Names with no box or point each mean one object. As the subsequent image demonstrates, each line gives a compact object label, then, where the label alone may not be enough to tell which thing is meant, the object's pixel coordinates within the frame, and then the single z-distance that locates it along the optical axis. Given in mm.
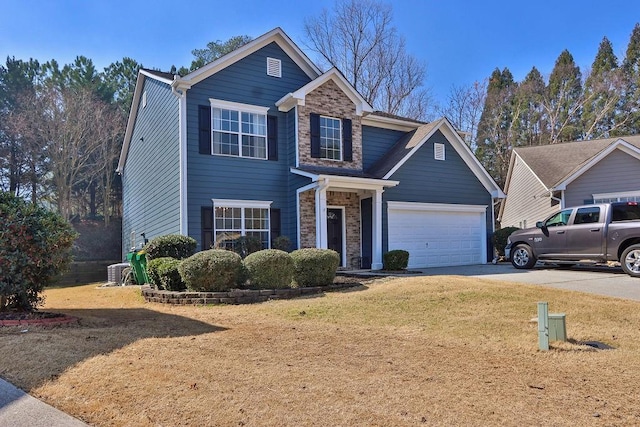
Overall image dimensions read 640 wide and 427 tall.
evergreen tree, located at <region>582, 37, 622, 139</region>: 34719
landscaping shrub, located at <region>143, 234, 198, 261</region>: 11758
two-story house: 13484
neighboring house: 18375
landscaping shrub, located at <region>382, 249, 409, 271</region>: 13633
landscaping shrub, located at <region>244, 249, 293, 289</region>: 9727
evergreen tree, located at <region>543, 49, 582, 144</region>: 35844
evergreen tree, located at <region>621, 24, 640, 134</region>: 34031
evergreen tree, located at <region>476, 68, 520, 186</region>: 37094
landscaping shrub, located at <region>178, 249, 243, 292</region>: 9368
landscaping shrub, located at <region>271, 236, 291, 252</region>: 13641
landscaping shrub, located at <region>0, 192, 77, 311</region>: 6949
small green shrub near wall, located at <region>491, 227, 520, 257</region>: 17386
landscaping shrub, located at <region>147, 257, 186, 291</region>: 10180
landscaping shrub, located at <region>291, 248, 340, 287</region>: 10219
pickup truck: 10836
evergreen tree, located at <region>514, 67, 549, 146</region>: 36906
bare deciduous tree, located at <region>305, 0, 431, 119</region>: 30438
